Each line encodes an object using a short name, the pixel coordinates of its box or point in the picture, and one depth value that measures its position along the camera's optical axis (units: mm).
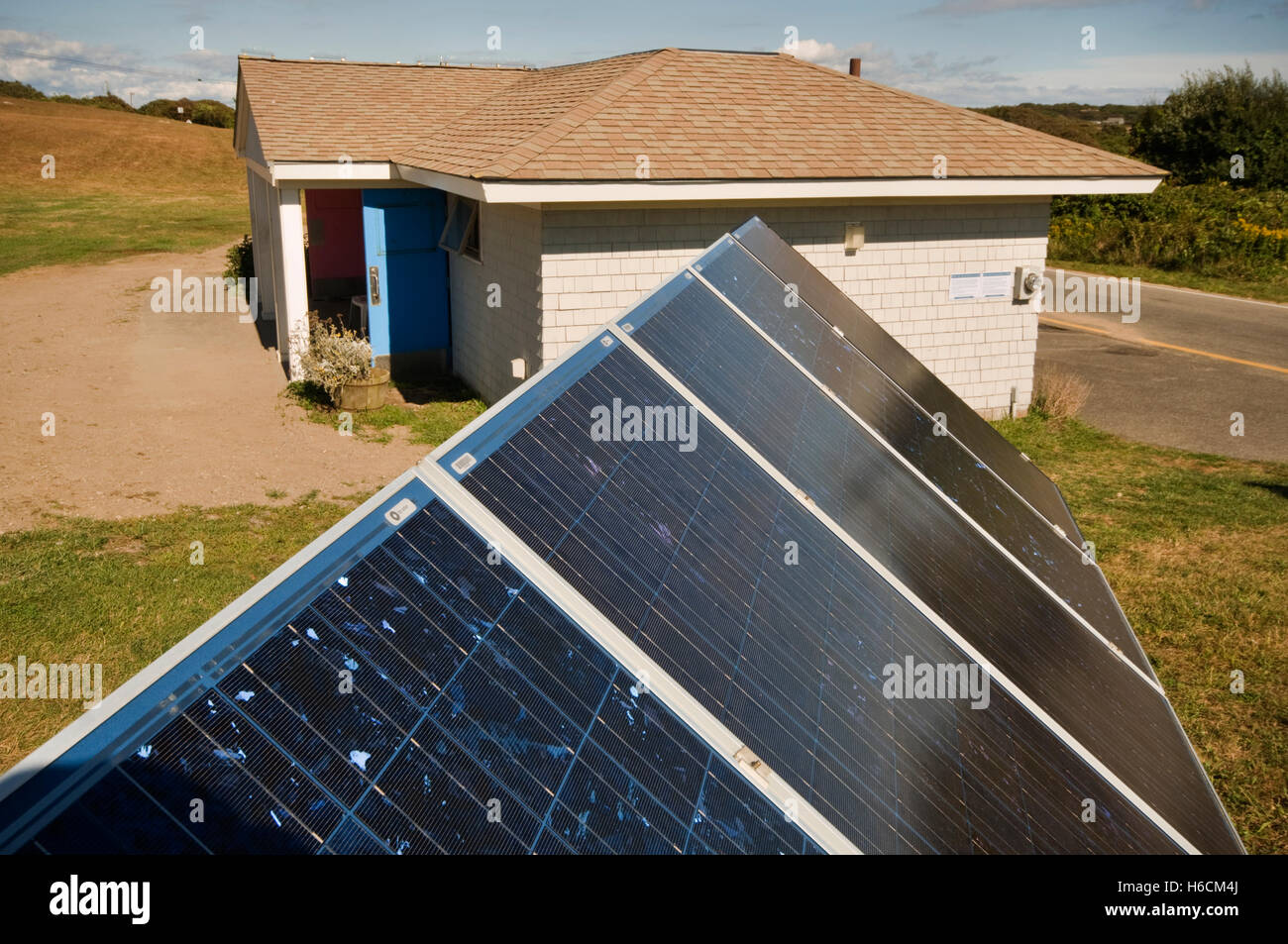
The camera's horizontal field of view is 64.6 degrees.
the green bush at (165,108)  76250
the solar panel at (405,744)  1600
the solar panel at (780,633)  2350
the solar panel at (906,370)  5594
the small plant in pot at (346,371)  13945
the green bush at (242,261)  25469
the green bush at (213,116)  68938
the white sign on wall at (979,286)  13805
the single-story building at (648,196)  11734
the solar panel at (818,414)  3756
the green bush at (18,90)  73062
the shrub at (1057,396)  14359
